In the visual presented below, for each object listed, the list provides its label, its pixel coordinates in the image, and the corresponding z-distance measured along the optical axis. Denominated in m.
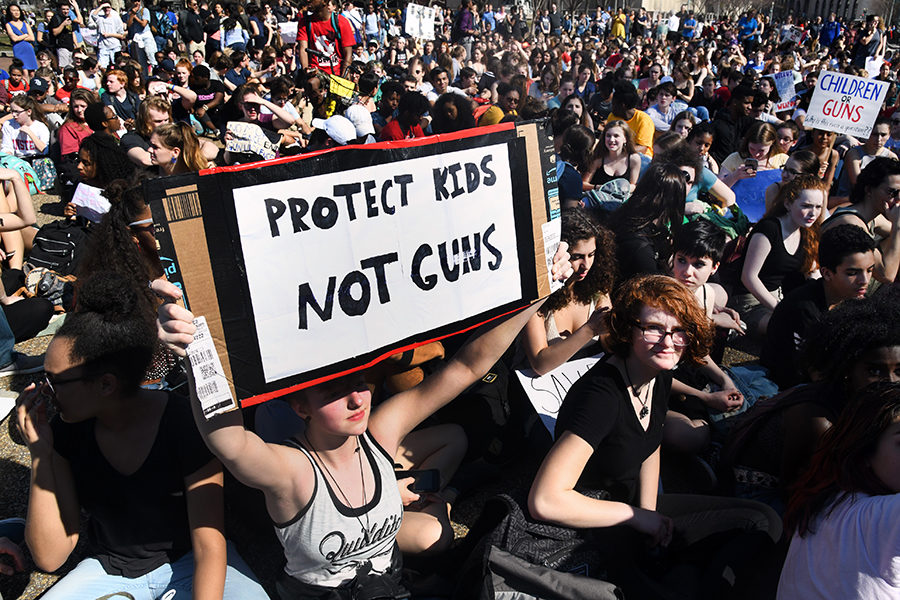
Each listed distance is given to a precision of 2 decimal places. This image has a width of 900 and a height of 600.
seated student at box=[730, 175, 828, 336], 4.69
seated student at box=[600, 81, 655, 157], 7.74
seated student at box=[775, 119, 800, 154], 6.98
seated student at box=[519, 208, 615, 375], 3.34
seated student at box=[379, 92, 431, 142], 6.80
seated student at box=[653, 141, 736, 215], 5.82
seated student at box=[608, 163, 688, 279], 4.60
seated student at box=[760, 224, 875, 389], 3.75
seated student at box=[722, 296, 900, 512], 2.63
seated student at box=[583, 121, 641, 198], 6.30
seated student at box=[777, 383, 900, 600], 1.74
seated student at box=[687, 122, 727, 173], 6.80
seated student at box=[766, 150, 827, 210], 5.78
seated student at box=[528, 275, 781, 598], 2.29
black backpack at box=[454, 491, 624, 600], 2.13
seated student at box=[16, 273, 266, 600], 2.21
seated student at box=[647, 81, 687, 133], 8.95
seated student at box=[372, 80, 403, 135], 8.25
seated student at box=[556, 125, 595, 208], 6.32
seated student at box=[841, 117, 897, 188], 6.95
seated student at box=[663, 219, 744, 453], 3.43
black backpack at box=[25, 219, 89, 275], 5.58
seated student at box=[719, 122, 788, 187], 6.50
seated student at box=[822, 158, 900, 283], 4.71
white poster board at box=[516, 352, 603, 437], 3.44
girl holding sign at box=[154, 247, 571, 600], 1.96
